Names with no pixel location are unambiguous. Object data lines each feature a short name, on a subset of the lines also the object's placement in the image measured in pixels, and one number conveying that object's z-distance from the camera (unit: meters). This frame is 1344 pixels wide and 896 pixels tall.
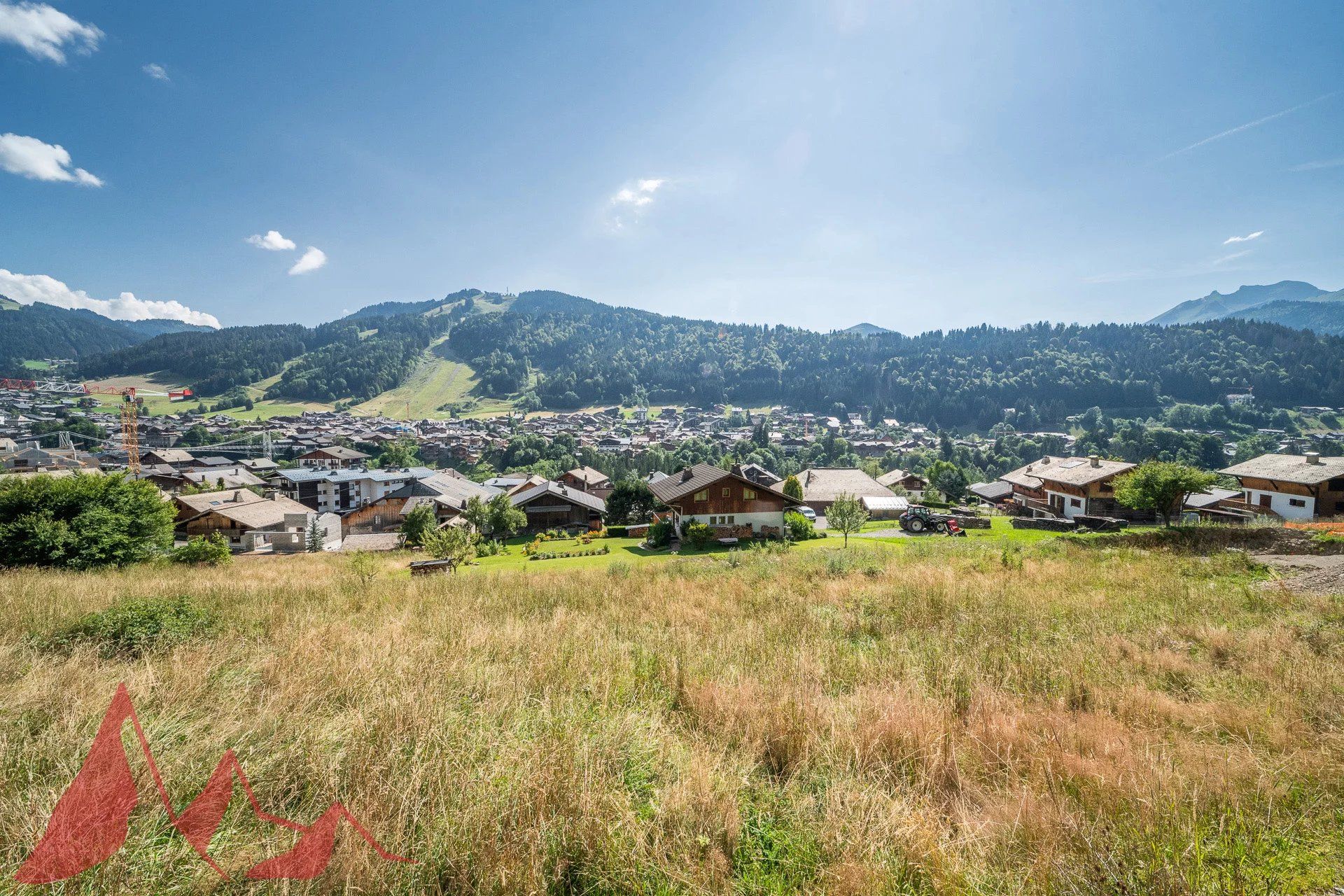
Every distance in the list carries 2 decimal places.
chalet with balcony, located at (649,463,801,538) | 35.09
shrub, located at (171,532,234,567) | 23.52
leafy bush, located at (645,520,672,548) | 33.31
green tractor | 34.56
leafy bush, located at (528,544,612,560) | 28.60
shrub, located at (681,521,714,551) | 32.12
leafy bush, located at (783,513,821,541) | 35.22
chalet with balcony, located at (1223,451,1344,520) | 38.19
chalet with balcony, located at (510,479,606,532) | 52.94
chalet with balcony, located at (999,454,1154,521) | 44.72
